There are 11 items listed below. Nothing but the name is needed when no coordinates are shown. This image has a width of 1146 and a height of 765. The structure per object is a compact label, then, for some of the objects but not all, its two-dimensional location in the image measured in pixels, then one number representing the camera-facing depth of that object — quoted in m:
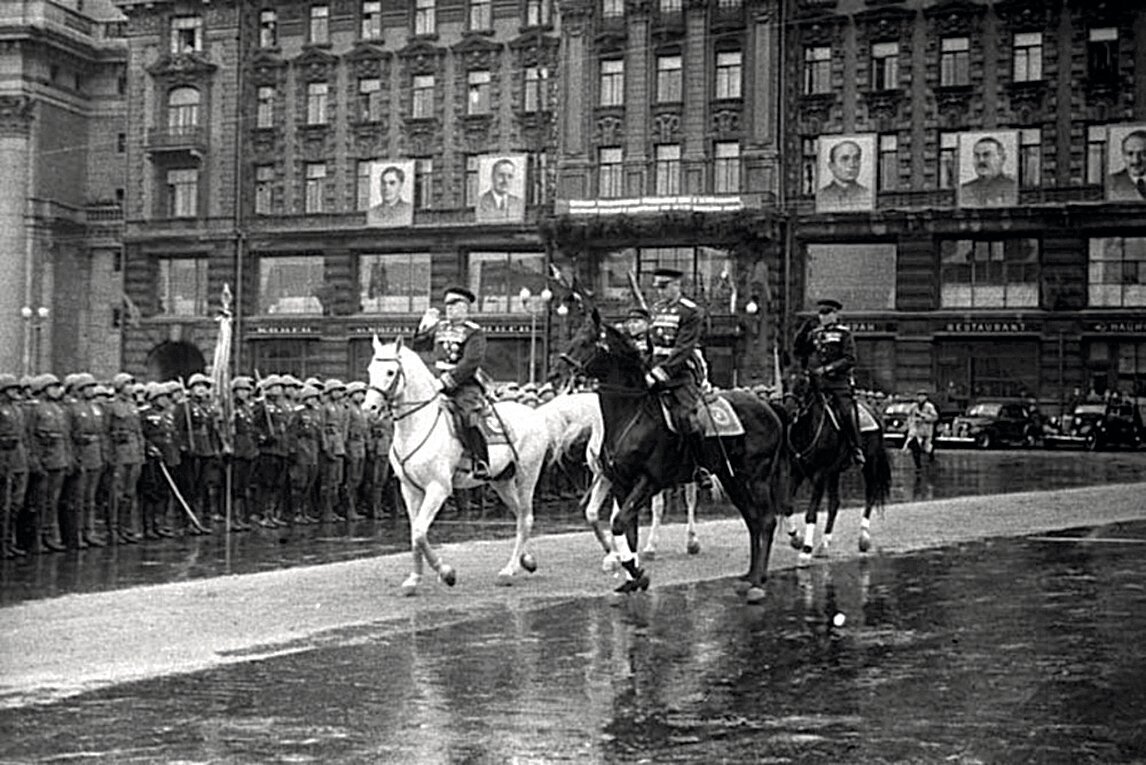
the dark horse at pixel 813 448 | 17.91
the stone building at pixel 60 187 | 70.81
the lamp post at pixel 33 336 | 70.24
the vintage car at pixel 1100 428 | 51.16
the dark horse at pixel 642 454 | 14.59
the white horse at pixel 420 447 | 14.96
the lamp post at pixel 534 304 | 56.65
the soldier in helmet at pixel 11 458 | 18.27
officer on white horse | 15.59
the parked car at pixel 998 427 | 53.03
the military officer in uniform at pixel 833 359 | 17.84
